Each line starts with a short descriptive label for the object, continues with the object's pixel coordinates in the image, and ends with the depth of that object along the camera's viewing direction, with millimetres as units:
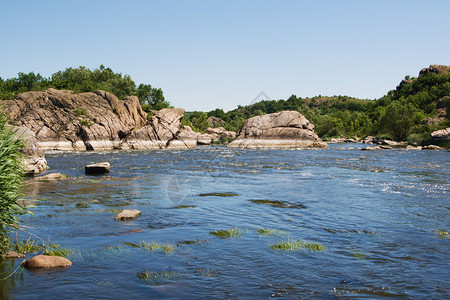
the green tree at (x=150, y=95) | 123000
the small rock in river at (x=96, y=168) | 27734
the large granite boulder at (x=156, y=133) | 76688
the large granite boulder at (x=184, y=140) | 80000
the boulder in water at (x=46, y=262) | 7602
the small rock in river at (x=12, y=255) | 8081
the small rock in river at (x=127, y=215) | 12438
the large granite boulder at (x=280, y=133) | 79625
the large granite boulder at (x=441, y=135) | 67312
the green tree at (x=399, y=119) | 89000
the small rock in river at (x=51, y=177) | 23847
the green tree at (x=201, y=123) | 151062
